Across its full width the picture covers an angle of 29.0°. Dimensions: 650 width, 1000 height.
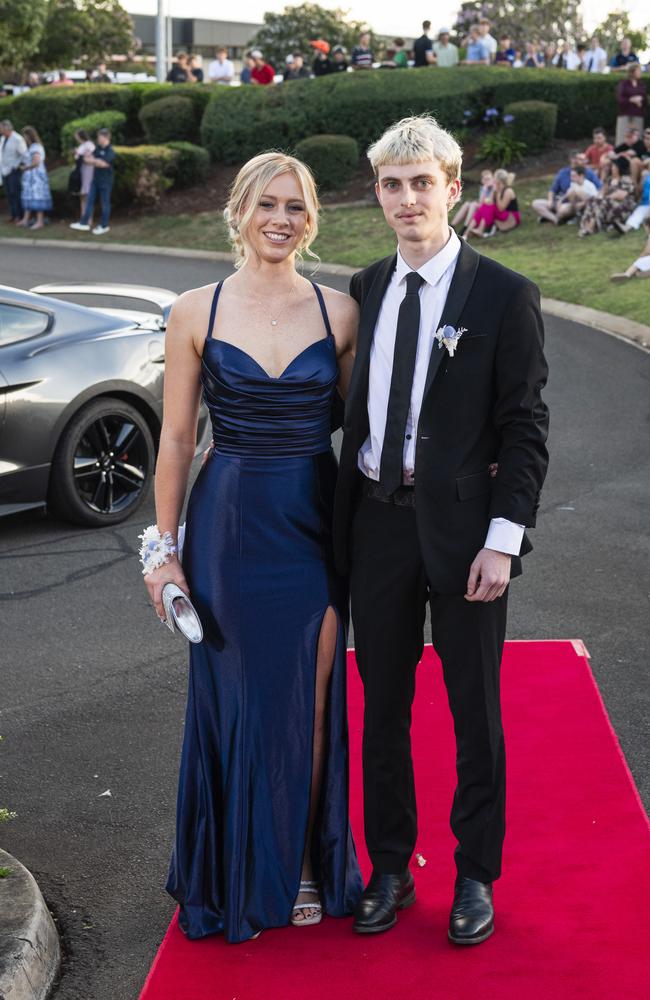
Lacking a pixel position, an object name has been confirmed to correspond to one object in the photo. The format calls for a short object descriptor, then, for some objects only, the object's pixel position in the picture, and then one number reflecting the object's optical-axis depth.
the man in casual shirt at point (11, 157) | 24.97
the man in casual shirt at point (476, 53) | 28.02
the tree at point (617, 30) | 58.88
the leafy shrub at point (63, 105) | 29.83
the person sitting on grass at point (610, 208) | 19.27
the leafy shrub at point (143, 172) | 24.86
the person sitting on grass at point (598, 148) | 21.61
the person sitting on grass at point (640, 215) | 18.84
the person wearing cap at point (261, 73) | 29.80
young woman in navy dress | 3.49
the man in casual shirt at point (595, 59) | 28.03
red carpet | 3.28
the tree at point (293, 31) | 54.25
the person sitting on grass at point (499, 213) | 20.50
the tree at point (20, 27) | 43.78
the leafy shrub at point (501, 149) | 24.80
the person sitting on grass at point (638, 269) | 16.02
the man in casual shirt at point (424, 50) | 28.64
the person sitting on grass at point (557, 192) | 20.50
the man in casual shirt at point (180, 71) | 31.42
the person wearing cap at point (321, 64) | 28.91
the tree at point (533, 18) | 54.06
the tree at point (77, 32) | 53.53
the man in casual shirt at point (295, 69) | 29.17
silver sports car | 7.09
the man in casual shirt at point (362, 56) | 28.62
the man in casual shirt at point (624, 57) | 27.00
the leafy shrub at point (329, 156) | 25.25
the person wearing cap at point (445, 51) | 28.45
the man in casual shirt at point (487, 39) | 28.22
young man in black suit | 3.24
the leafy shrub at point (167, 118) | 27.89
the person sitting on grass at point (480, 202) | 20.59
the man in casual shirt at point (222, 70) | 30.12
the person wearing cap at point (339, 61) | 29.14
